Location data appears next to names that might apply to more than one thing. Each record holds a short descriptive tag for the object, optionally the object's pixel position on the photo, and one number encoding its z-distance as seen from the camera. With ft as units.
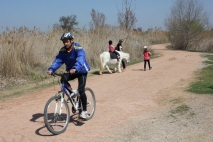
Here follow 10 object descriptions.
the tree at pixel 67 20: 168.61
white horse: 43.08
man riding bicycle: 16.89
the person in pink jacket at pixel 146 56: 46.47
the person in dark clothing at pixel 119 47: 50.05
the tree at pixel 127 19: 86.42
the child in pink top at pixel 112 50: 45.11
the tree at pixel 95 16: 116.16
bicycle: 16.20
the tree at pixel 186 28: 111.75
